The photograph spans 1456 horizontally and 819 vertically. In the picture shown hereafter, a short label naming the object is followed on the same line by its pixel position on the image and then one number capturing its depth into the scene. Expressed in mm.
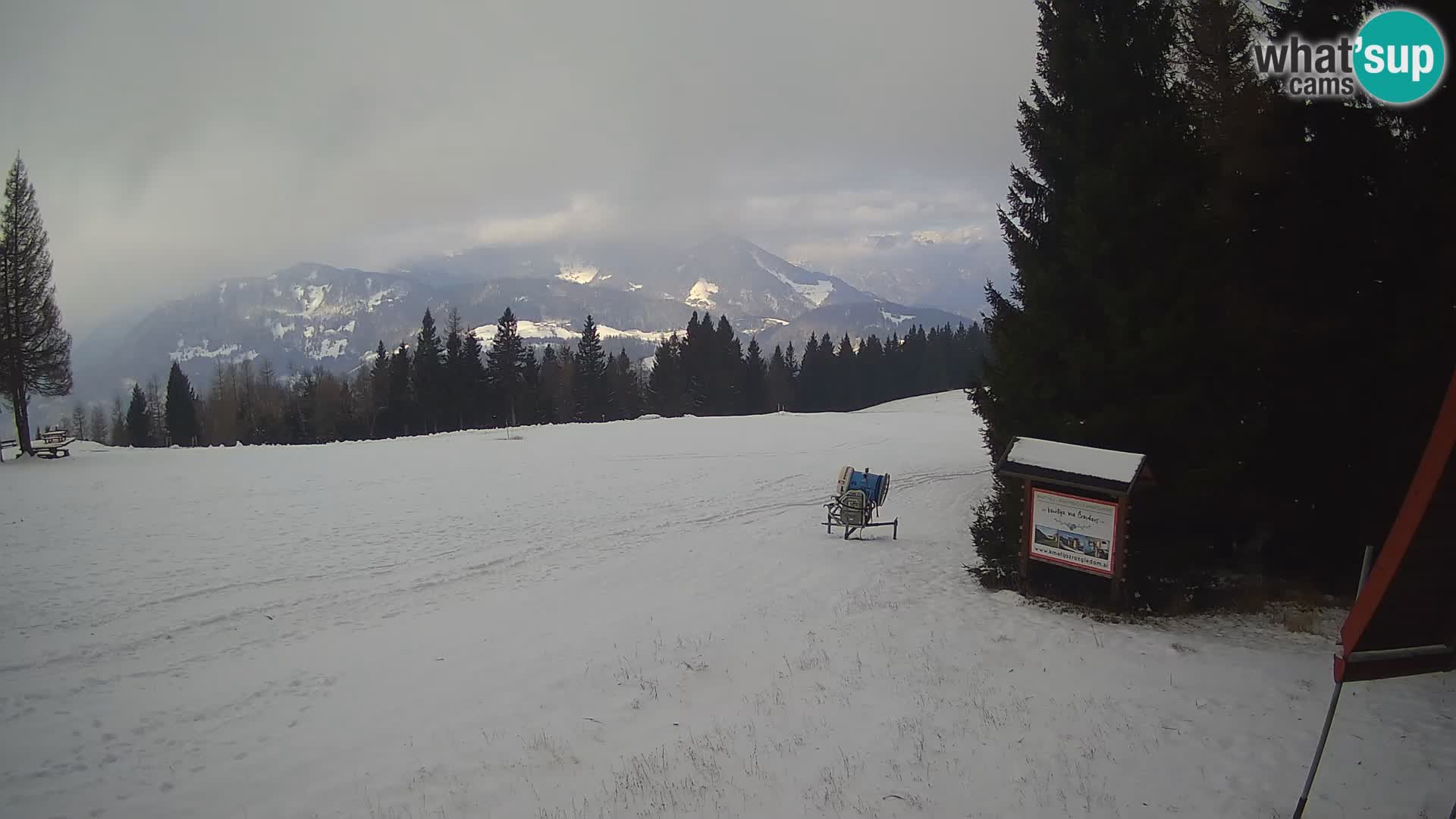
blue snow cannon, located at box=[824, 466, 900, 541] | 17516
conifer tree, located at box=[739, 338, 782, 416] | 84625
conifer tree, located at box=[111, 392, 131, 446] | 98312
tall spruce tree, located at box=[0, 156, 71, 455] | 30469
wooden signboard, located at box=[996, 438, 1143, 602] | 9797
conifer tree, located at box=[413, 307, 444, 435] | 69188
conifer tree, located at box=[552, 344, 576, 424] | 78500
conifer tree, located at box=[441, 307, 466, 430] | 69438
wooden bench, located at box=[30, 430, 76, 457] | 30969
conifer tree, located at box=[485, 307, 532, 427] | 70875
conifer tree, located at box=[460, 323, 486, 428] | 70188
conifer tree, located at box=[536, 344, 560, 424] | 74062
